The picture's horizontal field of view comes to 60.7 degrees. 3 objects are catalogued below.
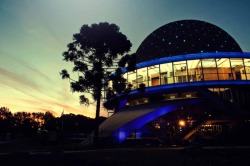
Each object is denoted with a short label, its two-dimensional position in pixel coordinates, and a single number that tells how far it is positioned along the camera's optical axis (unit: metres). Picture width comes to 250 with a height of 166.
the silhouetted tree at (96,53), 21.39
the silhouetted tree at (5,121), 75.09
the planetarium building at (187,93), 24.45
